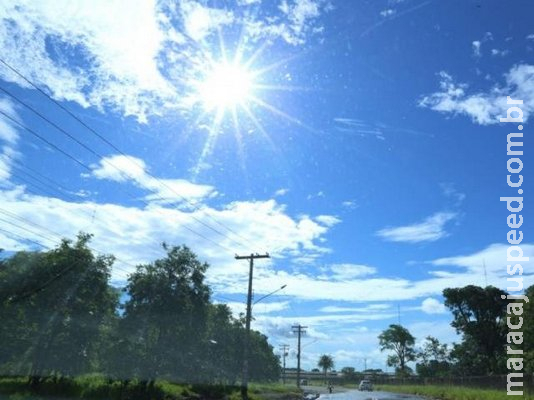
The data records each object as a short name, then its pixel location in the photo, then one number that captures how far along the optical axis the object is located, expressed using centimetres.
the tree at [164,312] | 3647
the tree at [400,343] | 13350
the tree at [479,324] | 8750
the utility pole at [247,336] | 4080
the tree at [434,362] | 11513
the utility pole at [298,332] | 9386
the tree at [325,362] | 19300
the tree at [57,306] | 3092
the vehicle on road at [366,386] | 9697
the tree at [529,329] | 4454
